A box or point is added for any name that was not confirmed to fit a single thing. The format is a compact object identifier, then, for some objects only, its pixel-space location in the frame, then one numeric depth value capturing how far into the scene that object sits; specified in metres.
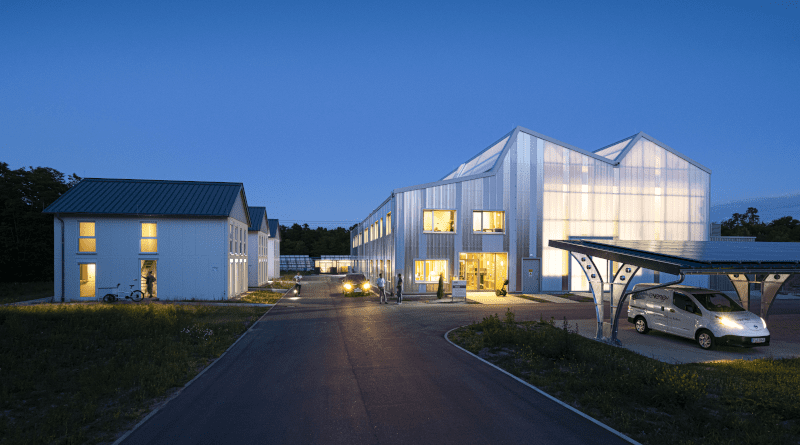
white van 11.94
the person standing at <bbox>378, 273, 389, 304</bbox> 25.59
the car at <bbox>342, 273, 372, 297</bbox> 30.06
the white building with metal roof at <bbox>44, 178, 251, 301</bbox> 25.20
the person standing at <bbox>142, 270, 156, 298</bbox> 25.47
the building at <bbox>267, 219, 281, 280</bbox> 51.38
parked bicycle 24.49
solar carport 10.73
